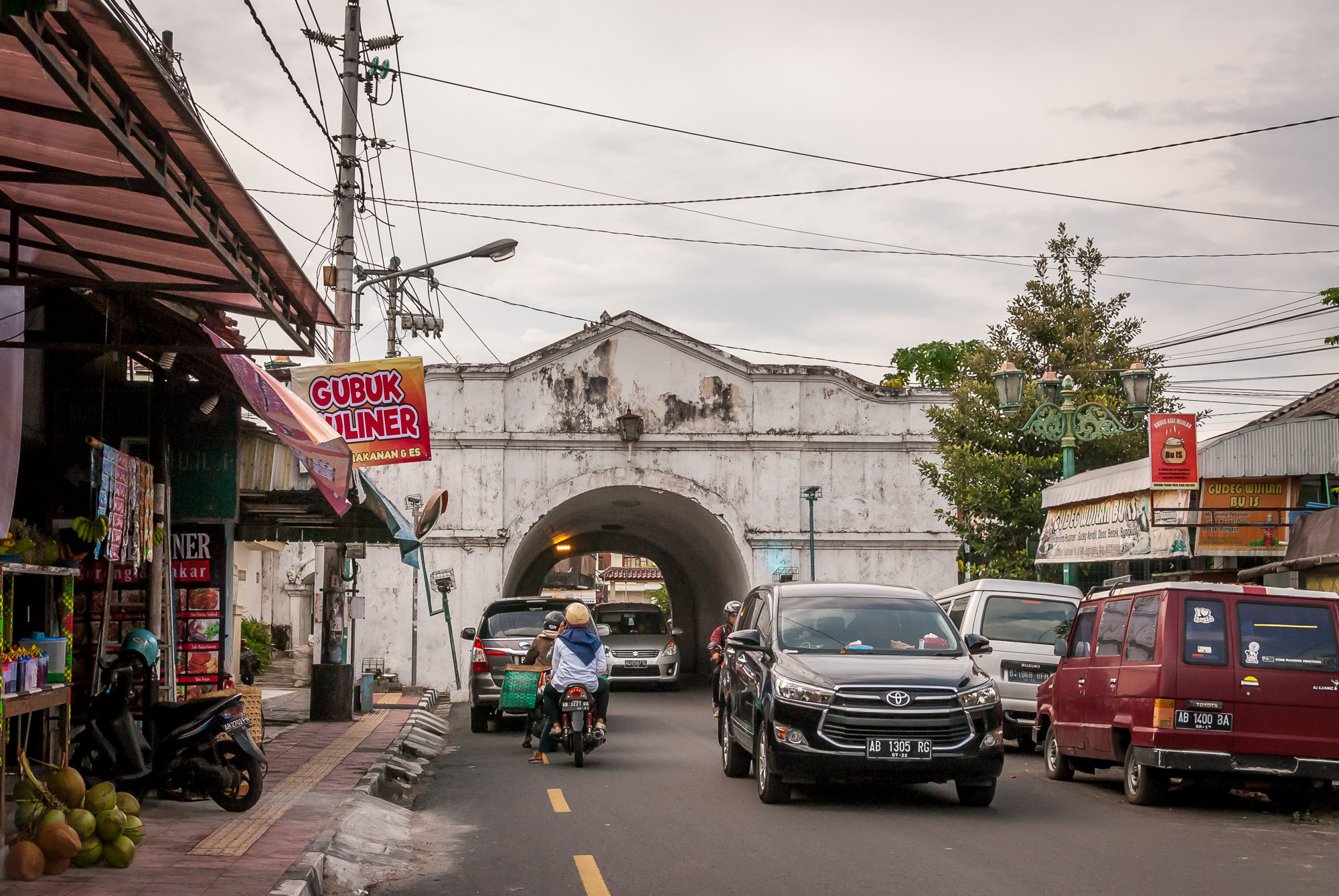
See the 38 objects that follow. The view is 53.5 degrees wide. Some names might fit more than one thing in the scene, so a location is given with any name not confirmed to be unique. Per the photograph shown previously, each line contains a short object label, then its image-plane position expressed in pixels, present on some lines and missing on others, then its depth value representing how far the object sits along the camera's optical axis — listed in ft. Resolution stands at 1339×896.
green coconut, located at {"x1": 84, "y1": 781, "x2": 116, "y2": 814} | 24.94
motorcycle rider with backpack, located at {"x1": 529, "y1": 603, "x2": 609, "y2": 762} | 45.09
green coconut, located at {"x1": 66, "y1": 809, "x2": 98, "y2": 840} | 24.00
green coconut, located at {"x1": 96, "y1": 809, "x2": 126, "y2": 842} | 24.30
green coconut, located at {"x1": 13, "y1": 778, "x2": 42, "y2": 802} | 24.48
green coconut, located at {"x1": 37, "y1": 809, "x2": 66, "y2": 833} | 23.50
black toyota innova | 32.94
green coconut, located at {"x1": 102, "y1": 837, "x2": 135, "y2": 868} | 24.12
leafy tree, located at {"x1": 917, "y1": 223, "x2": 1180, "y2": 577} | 79.41
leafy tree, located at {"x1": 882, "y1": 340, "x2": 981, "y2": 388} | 145.48
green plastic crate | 54.08
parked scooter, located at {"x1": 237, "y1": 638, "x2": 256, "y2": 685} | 62.08
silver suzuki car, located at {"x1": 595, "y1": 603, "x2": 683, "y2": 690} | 91.66
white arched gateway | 93.04
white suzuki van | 51.85
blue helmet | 31.83
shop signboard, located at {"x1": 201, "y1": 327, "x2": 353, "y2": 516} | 33.50
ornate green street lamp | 66.64
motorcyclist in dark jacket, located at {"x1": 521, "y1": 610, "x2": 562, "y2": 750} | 53.21
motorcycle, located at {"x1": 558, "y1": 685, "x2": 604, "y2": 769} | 44.39
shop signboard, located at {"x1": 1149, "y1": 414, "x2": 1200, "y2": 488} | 53.83
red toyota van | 33.96
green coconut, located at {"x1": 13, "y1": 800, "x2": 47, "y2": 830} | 23.85
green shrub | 104.83
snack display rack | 23.39
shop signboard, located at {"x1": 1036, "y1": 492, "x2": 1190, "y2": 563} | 57.88
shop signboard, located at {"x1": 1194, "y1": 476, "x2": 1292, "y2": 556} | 54.08
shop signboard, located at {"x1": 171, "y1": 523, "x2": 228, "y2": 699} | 43.55
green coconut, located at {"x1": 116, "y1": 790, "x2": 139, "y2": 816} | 26.21
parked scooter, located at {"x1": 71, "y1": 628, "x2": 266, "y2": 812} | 30.63
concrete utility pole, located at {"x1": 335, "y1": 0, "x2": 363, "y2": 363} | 55.93
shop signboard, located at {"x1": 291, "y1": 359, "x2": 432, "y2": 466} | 47.80
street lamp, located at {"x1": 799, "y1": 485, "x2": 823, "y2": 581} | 92.08
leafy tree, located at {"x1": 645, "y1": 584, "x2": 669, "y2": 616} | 277.03
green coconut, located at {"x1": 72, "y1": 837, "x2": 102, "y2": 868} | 23.93
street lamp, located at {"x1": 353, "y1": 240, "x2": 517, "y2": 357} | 58.95
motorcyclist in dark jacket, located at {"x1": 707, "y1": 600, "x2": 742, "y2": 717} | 53.33
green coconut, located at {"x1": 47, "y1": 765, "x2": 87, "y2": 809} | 25.02
